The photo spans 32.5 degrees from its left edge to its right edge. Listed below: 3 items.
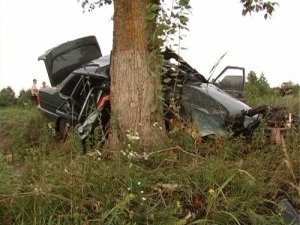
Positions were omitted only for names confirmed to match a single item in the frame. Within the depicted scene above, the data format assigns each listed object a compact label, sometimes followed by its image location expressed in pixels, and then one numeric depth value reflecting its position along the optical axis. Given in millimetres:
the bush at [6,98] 21469
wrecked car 6250
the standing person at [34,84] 16684
